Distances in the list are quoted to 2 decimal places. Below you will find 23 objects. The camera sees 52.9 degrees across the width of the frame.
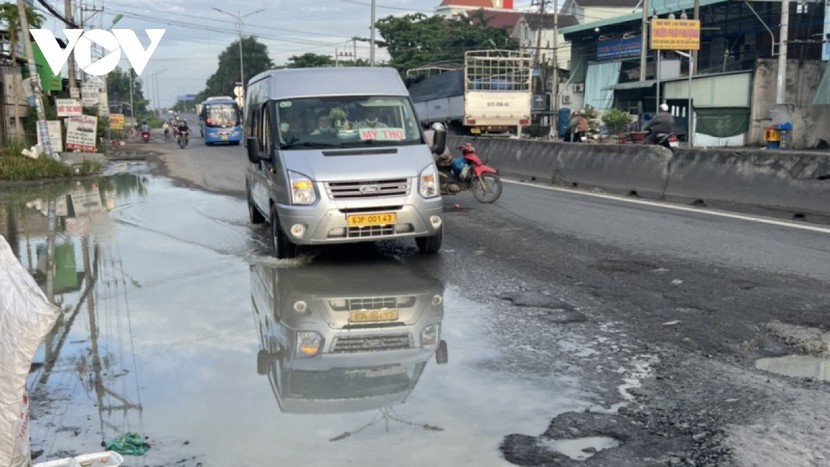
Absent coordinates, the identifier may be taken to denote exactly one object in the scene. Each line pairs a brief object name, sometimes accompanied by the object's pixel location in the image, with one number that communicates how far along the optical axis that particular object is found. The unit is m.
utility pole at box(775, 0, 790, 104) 29.74
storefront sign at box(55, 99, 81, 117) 29.16
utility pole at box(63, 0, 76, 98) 35.53
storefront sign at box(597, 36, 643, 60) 49.28
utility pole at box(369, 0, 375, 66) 46.50
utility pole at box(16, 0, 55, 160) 22.82
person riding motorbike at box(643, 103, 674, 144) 18.27
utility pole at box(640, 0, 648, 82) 39.50
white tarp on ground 3.13
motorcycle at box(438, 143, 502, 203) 14.59
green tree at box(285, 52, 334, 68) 78.88
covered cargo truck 34.22
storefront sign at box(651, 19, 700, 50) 37.91
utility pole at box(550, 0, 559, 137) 46.41
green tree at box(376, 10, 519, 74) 69.69
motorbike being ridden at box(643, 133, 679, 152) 17.83
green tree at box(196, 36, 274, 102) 121.88
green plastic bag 4.32
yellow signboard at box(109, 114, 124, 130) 56.71
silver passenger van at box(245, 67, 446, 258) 8.98
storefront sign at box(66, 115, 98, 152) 29.67
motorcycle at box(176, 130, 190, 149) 44.41
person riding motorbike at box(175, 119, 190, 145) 44.47
